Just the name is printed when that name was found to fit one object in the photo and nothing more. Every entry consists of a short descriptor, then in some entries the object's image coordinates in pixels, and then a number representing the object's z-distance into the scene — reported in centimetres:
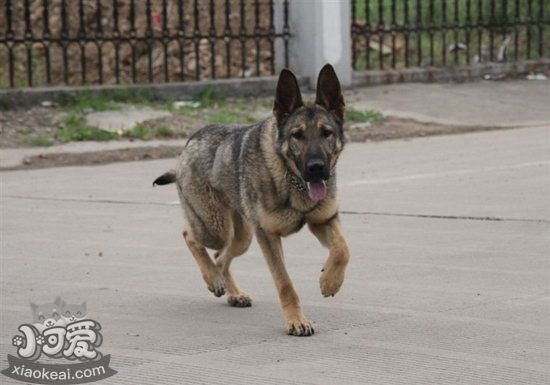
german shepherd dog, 694
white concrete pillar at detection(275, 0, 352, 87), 1789
